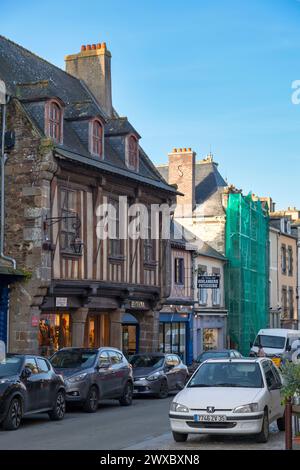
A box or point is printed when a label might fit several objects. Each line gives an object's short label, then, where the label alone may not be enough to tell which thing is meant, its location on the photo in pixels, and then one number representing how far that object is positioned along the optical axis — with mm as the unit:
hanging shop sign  35938
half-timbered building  23625
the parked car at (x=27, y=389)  14781
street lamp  23766
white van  35219
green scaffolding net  43625
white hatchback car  12312
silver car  18578
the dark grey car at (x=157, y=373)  23312
